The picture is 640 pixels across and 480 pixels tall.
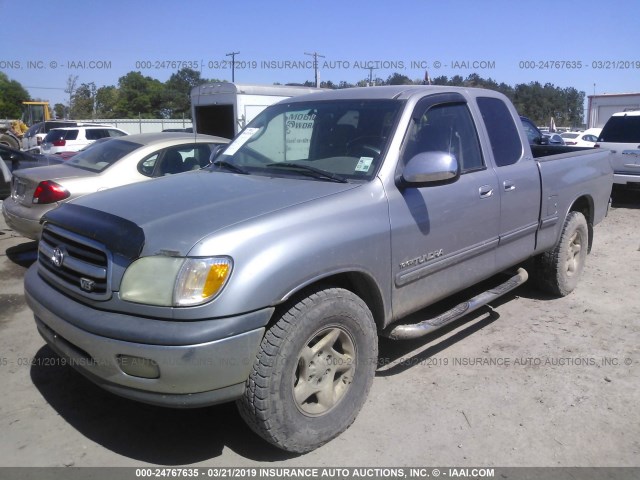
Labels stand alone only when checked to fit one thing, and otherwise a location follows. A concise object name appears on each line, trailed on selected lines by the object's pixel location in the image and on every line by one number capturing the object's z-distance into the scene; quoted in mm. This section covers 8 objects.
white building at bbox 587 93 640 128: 20984
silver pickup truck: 2549
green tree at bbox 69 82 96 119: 58562
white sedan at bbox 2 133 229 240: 6055
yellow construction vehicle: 37219
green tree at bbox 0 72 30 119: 65625
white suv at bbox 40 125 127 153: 20078
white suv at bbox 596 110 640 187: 11258
